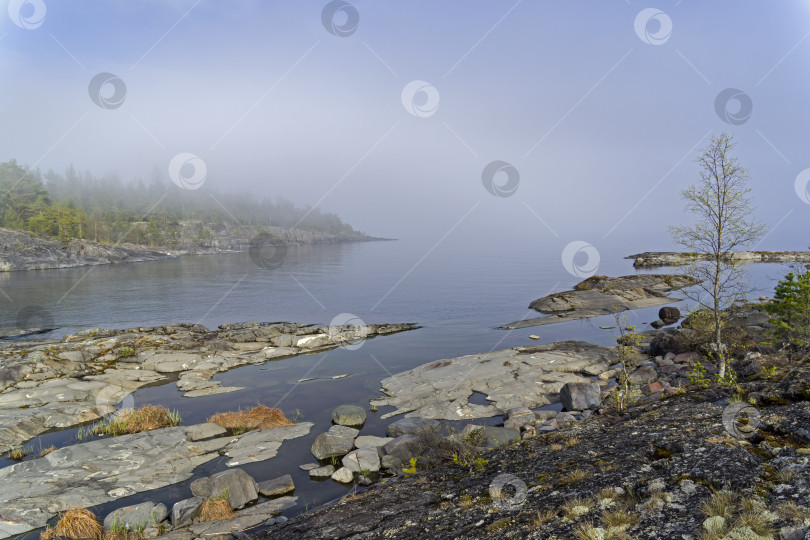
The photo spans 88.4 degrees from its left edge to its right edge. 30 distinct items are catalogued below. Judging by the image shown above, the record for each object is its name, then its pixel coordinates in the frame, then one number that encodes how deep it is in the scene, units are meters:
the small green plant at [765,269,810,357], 22.30
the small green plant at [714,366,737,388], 13.49
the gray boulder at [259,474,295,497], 16.78
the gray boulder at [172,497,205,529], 14.48
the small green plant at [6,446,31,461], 20.45
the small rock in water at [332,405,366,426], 24.28
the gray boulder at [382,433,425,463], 18.62
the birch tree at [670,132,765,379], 19.73
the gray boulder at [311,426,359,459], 20.27
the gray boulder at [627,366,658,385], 28.27
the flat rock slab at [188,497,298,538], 13.65
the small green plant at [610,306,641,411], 20.00
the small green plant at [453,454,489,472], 12.73
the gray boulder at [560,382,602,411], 24.44
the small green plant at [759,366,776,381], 12.72
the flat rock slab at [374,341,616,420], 26.47
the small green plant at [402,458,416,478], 14.91
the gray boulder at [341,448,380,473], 18.38
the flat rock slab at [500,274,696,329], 62.12
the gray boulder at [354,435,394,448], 20.89
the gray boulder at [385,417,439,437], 21.97
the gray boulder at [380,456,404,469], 18.28
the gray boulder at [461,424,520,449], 18.19
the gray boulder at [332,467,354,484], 17.75
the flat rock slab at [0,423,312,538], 15.61
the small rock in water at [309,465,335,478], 18.35
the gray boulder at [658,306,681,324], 54.91
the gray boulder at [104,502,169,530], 14.08
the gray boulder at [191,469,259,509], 15.78
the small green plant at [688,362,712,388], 16.44
